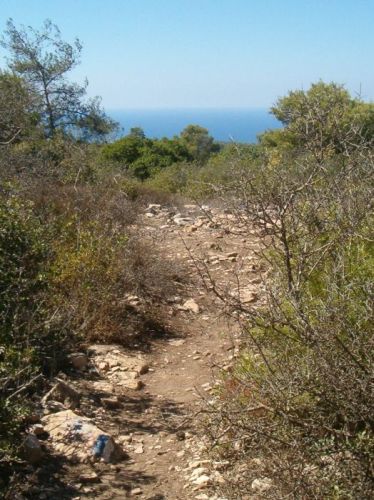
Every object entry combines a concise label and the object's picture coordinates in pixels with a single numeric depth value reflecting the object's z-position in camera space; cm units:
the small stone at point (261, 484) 295
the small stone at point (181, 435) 417
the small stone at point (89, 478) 357
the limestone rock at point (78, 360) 507
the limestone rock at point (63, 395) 434
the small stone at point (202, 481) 350
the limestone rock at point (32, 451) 355
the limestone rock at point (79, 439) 377
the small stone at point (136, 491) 353
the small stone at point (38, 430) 386
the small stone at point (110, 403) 462
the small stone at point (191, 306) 692
